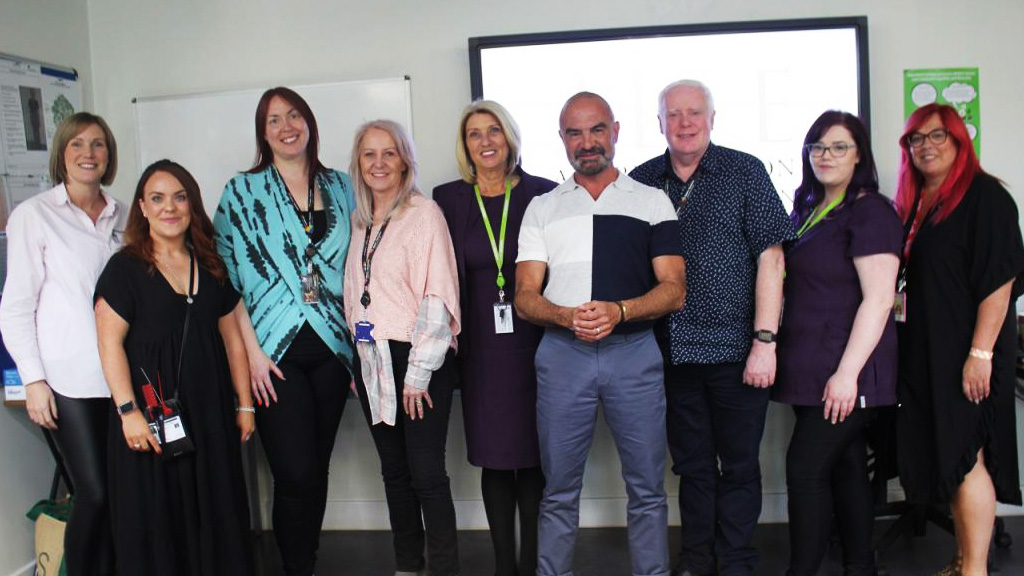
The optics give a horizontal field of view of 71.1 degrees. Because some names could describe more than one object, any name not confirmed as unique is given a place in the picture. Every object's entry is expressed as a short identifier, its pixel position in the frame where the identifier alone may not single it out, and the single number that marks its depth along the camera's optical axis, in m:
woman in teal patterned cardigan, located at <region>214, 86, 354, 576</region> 2.35
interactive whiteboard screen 2.97
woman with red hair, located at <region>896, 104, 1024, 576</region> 2.21
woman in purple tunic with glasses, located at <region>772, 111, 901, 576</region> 2.18
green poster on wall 2.99
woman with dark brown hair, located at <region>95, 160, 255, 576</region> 2.10
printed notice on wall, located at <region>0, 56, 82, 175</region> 2.76
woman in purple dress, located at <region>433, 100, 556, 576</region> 2.33
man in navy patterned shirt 2.28
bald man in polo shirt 2.13
